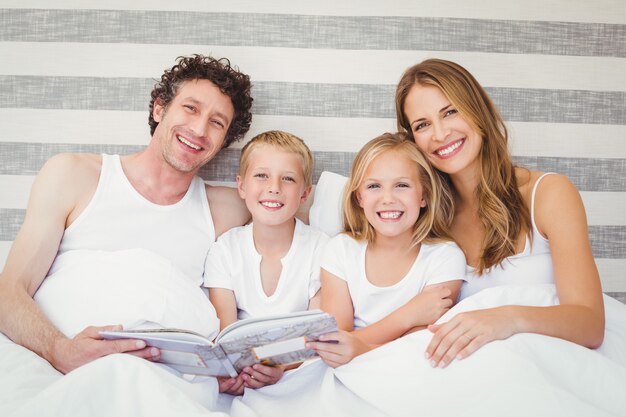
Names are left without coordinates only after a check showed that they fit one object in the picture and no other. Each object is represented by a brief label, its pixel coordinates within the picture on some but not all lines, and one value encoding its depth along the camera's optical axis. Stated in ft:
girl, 5.63
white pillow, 6.41
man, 5.46
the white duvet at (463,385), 3.45
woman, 5.05
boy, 5.86
